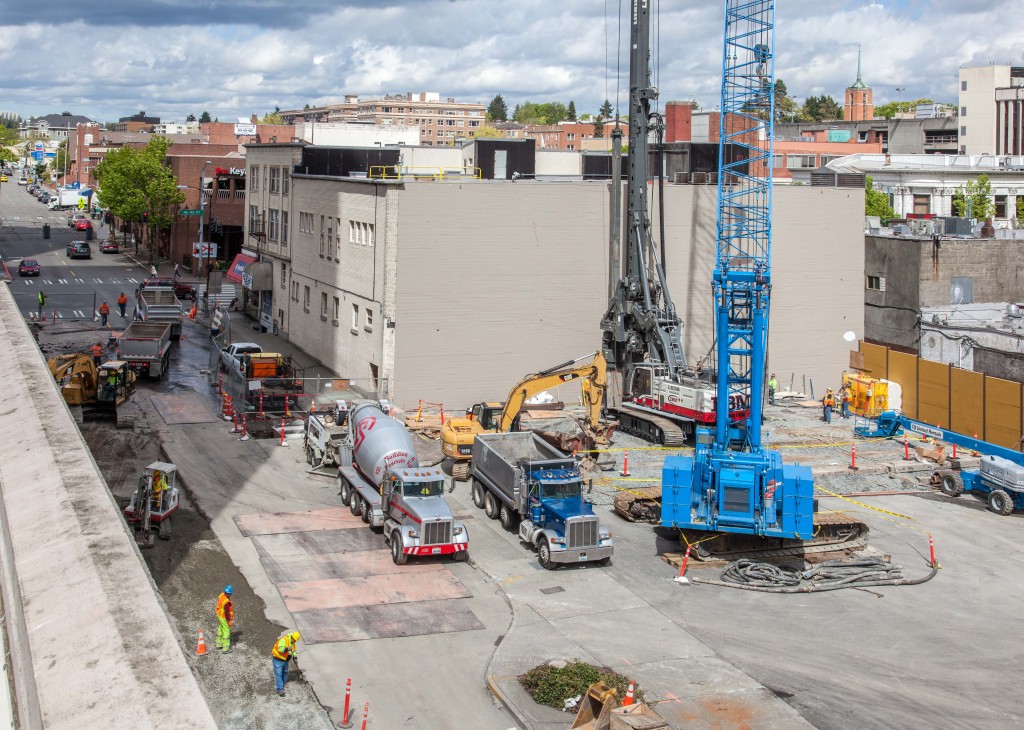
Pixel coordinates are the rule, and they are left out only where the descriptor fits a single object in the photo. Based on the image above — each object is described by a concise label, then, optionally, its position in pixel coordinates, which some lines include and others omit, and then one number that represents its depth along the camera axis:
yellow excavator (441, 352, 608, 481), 37.88
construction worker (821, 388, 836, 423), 46.91
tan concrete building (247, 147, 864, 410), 45.88
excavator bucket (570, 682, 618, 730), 19.33
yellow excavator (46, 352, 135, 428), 42.94
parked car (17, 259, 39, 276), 86.31
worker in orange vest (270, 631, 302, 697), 20.92
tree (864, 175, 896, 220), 87.19
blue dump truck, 28.80
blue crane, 28.55
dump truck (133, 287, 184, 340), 61.69
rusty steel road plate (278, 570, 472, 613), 26.12
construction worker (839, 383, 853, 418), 48.47
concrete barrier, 11.80
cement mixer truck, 28.72
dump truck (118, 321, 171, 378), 50.72
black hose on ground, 28.20
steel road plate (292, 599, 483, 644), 24.39
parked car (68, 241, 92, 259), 99.69
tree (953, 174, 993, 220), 87.56
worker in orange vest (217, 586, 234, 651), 22.94
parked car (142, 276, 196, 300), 77.31
